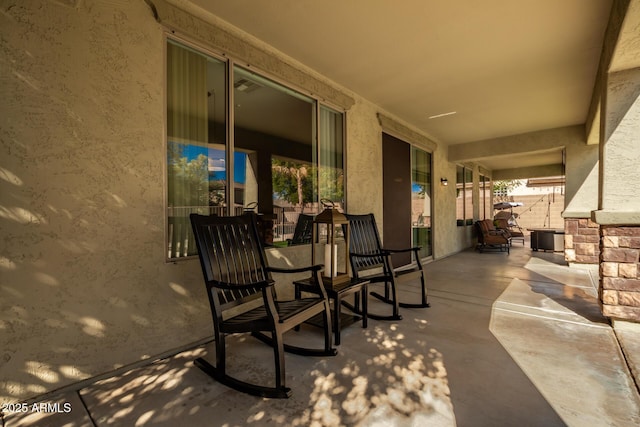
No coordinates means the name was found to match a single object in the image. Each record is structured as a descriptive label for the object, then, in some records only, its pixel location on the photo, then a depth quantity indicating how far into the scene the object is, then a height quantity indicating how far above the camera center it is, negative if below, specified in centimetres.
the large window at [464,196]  812 +50
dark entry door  509 +34
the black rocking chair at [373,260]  296 -51
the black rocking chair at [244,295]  174 -55
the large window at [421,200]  603 +29
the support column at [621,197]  265 +13
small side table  241 -66
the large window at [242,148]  242 +69
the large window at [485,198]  982 +51
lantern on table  259 -29
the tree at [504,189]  1445 +124
